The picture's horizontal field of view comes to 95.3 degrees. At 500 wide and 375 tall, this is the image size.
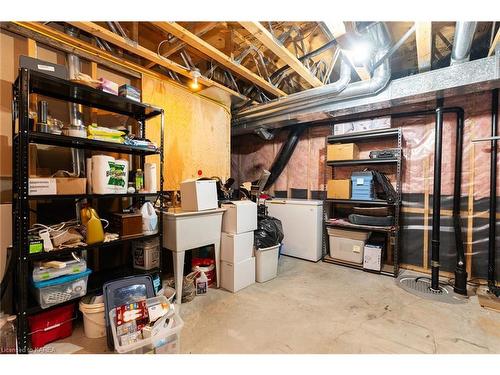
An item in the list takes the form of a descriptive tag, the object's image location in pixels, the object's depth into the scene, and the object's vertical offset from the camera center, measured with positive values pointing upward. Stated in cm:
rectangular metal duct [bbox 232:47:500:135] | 190 +90
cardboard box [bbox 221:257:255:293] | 226 -93
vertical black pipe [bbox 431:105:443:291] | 234 -20
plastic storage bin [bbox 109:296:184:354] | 125 -88
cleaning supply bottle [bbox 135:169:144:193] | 190 +2
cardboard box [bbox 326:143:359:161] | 301 +43
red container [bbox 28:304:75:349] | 144 -93
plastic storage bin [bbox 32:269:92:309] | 141 -69
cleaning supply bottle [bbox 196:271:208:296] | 220 -98
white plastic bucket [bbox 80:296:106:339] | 153 -93
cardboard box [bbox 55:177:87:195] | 148 -2
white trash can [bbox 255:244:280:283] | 248 -90
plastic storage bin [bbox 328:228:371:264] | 292 -81
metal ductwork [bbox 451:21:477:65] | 158 +108
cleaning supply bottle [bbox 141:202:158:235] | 192 -30
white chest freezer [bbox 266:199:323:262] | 317 -61
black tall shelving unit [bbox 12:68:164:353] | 131 +18
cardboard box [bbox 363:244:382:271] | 275 -91
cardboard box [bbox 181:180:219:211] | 210 -11
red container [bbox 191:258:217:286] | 236 -88
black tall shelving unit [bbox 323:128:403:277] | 271 -23
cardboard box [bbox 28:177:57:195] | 138 -2
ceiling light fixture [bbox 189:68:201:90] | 225 +108
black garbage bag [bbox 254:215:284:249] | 254 -57
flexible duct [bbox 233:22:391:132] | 197 +101
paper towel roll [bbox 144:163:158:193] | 196 +4
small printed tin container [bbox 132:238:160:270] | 200 -63
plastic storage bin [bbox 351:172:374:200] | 282 -3
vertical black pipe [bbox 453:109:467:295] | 242 +3
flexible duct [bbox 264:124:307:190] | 370 +52
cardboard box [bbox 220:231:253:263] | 229 -66
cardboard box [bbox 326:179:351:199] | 298 -8
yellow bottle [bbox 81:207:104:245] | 159 -30
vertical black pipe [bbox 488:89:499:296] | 232 -17
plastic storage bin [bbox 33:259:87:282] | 140 -57
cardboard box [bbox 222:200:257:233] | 233 -36
